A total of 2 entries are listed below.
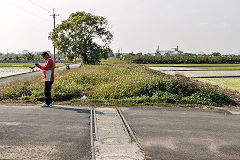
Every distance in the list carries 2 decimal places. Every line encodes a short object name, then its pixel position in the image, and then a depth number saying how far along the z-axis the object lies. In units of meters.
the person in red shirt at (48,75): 7.97
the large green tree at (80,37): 39.28
